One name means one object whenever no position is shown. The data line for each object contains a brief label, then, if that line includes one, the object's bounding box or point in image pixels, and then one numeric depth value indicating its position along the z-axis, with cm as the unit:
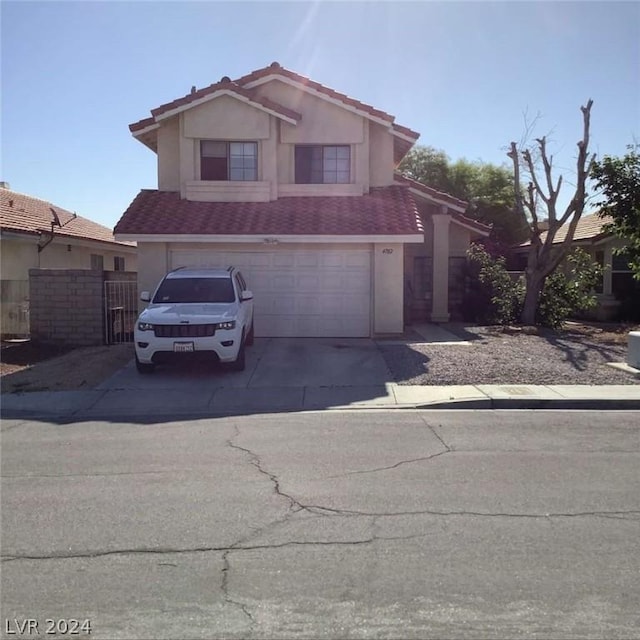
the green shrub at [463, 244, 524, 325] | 1898
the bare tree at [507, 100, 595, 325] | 1725
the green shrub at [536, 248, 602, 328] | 1879
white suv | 1112
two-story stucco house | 1575
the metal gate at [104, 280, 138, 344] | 1526
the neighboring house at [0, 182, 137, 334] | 1683
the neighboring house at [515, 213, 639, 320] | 2159
